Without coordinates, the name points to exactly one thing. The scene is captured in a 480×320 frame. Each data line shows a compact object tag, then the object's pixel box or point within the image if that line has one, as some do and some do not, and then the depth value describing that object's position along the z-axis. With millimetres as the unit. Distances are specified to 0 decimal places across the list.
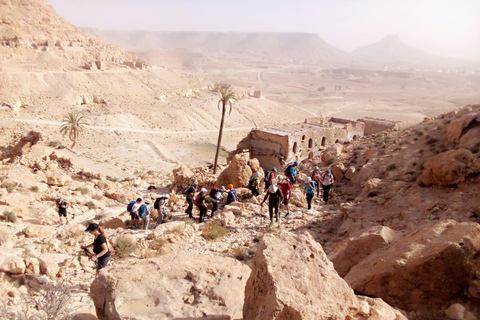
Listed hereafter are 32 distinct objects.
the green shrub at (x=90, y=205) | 13266
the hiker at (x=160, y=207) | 10750
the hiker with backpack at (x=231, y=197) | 12031
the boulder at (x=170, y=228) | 9047
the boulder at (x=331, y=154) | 16188
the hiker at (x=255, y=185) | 12449
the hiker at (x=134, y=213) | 10742
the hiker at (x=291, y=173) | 13129
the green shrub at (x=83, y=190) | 14759
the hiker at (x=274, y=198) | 9508
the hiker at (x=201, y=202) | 10742
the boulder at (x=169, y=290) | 4344
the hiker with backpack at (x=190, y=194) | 11297
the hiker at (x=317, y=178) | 12406
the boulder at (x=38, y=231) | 9250
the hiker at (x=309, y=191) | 11016
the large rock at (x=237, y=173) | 14703
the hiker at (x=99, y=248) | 6477
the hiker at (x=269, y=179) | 12195
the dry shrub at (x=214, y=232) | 8922
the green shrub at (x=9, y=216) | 10669
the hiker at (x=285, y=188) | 10359
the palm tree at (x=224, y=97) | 24062
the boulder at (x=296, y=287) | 3562
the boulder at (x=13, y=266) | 6246
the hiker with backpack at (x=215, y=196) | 11148
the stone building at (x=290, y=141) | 20453
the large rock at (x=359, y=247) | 6504
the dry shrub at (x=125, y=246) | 7770
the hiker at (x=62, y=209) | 11602
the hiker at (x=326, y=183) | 11914
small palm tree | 28938
